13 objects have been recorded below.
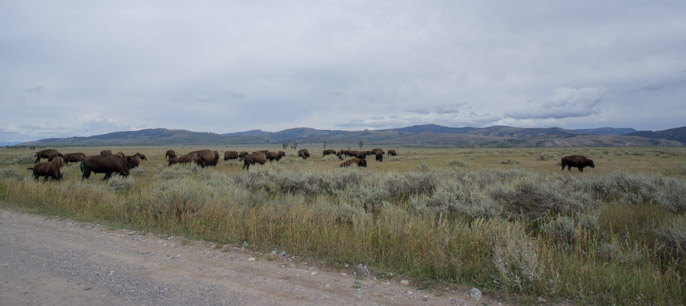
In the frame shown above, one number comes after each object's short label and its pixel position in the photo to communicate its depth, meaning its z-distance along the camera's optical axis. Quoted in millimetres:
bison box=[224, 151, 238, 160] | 34931
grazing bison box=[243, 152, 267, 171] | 25719
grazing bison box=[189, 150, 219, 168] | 25750
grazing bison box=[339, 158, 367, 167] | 25072
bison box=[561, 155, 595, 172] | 20750
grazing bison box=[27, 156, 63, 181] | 13781
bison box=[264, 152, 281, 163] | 36062
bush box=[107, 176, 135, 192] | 11303
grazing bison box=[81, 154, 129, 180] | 14844
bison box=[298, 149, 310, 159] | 43688
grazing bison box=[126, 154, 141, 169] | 21648
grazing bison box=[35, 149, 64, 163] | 28006
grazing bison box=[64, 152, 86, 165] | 25867
